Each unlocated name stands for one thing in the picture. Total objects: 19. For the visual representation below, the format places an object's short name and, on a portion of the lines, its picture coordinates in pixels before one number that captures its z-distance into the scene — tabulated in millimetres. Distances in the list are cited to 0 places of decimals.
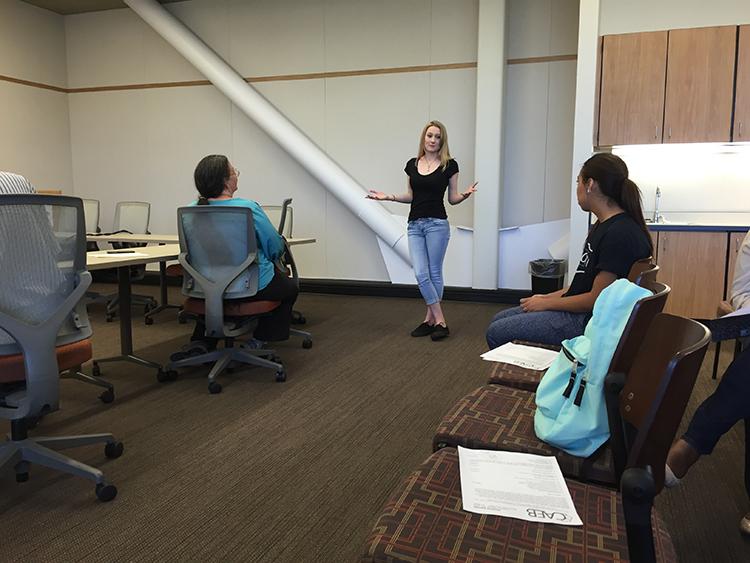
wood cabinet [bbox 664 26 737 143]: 4406
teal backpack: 1400
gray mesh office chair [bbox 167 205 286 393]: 3164
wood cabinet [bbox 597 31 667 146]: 4535
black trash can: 5473
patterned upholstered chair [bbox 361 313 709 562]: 980
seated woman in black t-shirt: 2229
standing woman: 4293
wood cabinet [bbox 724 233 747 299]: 4367
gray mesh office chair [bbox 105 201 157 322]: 6285
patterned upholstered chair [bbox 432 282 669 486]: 1373
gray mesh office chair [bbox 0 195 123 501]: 1885
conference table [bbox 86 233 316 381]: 3055
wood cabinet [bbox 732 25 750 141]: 4359
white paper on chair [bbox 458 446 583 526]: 1167
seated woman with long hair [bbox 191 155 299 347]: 3277
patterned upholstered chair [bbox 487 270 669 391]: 1795
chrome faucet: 5012
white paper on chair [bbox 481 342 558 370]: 2121
